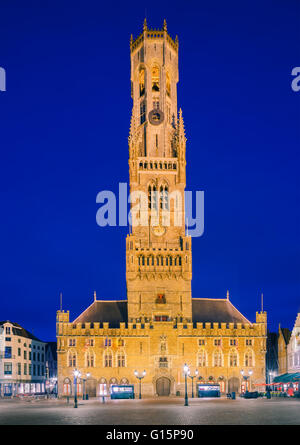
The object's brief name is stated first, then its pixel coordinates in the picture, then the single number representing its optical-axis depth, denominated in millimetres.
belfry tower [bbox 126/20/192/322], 87188
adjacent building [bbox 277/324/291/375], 96825
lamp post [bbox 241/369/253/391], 83725
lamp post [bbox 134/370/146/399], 80738
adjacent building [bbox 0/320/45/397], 98500
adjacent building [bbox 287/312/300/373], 87500
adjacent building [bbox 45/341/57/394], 128750
